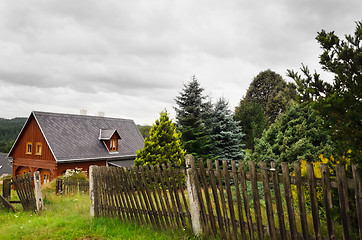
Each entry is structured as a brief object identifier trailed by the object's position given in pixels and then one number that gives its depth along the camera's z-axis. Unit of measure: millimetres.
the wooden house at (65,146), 22578
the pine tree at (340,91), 3127
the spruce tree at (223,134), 18656
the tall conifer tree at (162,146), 14500
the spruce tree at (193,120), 18281
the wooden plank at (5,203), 9195
